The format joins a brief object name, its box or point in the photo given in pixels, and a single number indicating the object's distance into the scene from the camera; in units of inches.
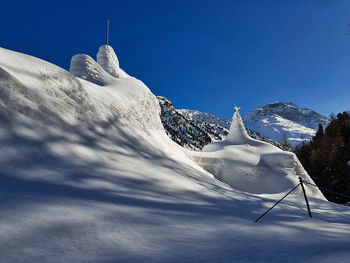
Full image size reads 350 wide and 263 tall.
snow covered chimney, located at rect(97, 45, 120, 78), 420.5
